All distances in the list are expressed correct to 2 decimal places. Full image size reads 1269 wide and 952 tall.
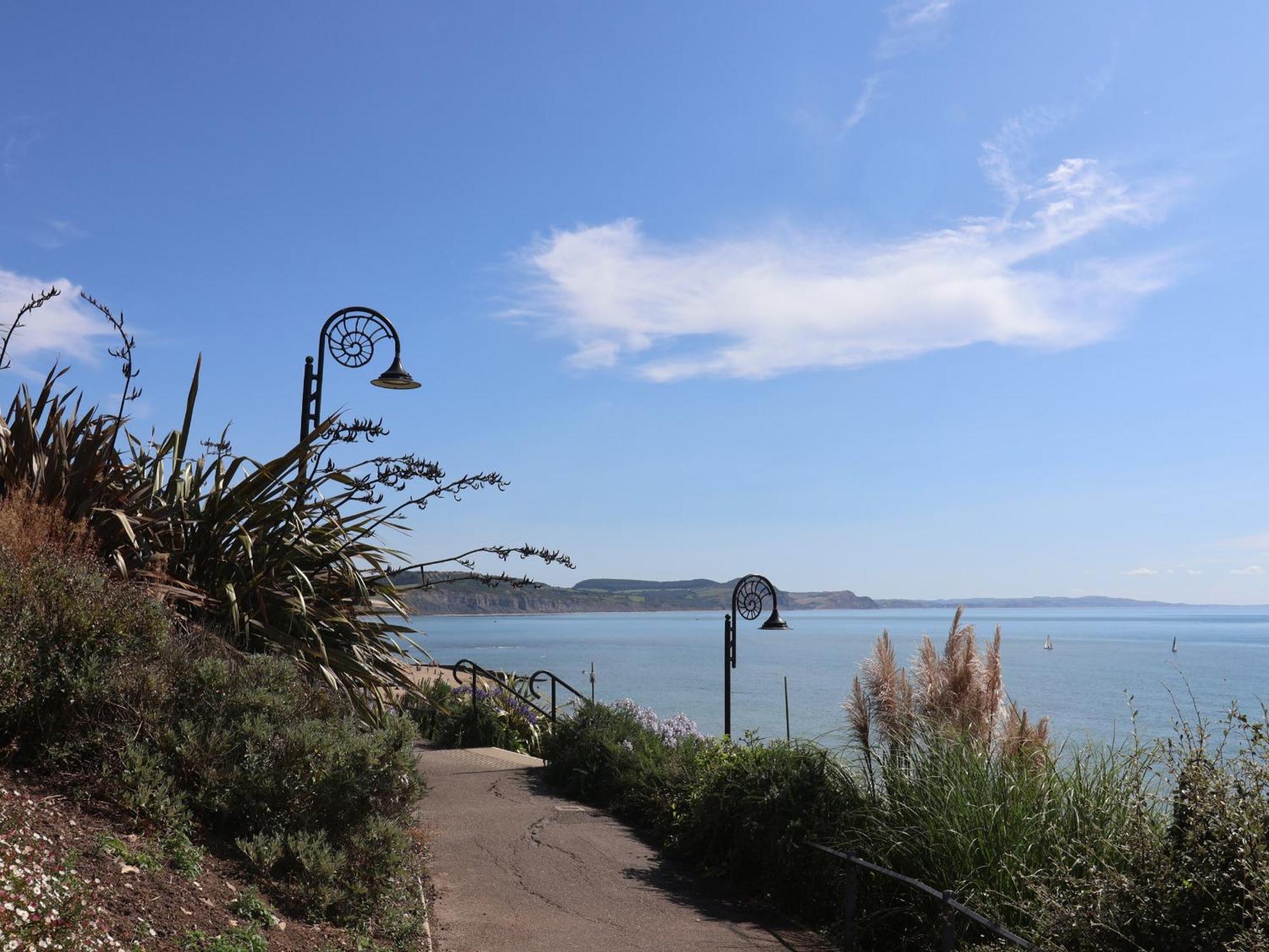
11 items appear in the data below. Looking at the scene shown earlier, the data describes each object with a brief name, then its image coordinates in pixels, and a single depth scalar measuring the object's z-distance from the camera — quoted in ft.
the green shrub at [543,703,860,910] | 24.12
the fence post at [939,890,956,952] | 15.88
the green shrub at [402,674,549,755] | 44.96
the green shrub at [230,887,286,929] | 14.20
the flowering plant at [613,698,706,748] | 37.06
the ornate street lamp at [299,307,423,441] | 35.01
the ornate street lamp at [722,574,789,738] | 45.57
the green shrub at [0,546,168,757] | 15.83
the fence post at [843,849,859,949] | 19.76
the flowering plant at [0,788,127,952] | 10.43
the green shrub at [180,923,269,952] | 12.55
